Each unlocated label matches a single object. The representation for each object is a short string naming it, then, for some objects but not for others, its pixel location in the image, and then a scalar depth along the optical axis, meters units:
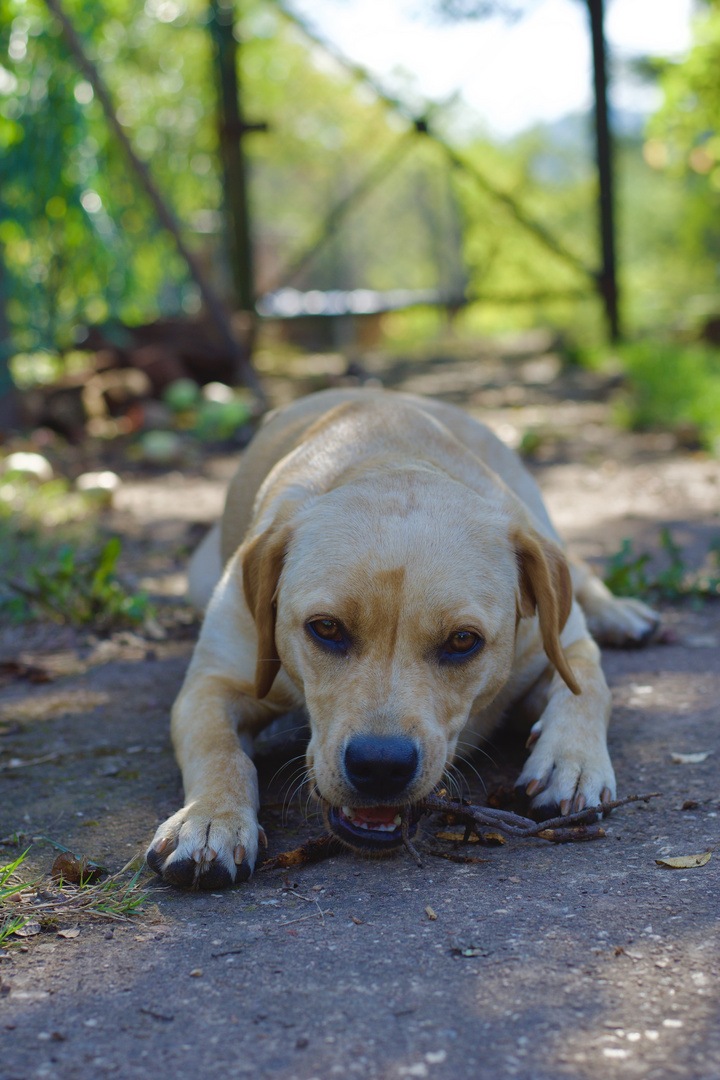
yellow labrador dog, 2.36
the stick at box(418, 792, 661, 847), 2.48
